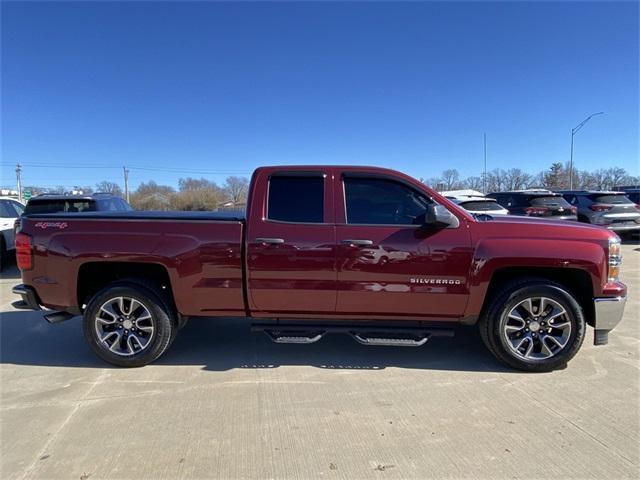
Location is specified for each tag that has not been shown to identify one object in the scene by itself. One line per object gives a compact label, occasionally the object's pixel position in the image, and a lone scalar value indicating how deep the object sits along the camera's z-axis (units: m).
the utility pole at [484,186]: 62.89
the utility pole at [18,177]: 56.26
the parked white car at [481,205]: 12.29
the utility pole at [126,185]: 62.61
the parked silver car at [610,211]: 13.51
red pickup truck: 3.92
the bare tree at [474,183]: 70.25
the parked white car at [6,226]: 9.77
